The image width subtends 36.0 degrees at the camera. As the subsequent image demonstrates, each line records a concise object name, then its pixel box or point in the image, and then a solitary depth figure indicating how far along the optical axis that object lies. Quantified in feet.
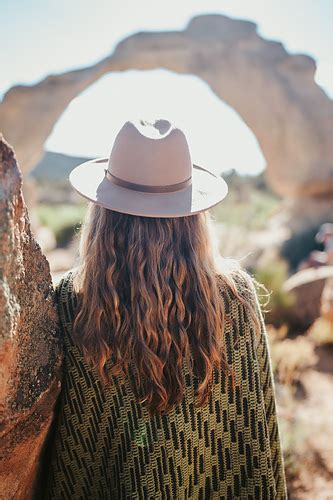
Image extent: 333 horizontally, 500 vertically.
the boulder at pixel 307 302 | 18.89
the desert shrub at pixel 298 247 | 30.78
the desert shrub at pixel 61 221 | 40.81
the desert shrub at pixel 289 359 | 13.87
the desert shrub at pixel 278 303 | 18.80
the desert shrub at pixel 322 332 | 17.35
